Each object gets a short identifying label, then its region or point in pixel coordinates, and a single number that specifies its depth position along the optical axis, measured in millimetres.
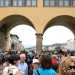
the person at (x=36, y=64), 2517
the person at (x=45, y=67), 1624
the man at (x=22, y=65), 2785
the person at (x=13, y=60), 2042
